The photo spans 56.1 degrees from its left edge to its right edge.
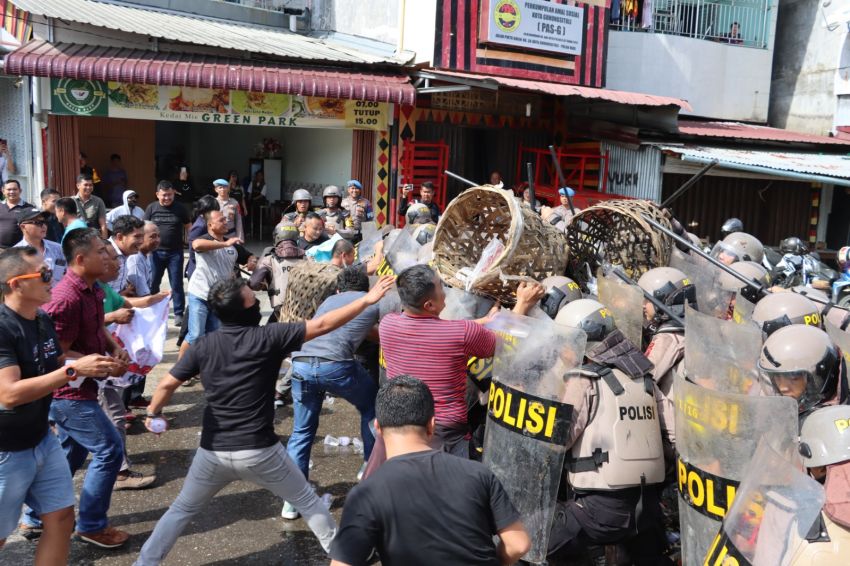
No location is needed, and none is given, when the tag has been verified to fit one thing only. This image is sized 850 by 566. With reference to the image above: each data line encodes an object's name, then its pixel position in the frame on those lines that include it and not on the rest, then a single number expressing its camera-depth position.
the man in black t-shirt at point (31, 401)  3.42
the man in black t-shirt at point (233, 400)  3.88
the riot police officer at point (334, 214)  9.10
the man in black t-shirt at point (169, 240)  8.70
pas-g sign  13.35
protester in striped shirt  4.11
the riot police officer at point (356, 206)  10.22
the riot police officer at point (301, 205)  8.61
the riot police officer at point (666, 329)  4.36
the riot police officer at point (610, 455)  3.81
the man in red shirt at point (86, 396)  4.29
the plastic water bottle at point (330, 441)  6.08
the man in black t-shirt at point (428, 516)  2.49
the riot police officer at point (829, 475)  2.34
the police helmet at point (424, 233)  6.80
